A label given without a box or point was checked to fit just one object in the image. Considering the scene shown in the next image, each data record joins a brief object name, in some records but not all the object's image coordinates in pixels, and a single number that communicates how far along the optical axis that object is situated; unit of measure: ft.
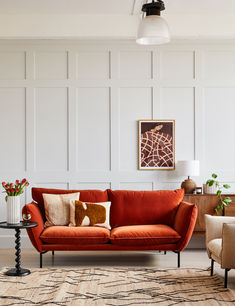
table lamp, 19.88
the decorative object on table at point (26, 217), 15.56
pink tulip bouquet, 15.35
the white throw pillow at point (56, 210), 17.30
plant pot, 20.06
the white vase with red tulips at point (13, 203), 15.12
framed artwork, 21.06
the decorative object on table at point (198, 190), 20.03
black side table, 14.65
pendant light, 12.18
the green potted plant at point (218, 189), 19.44
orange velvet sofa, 16.06
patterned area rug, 12.19
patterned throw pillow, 17.02
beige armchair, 13.06
